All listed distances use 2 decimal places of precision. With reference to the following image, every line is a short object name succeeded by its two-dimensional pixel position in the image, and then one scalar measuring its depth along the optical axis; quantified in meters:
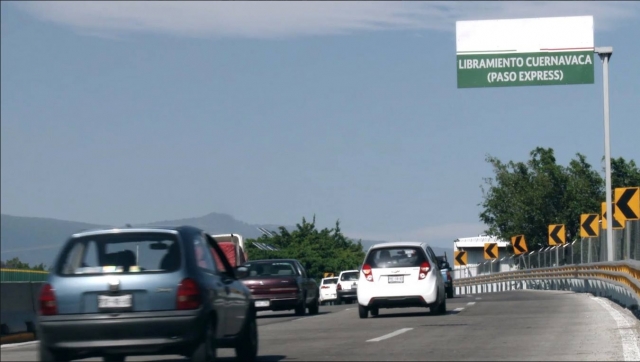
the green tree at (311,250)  96.81
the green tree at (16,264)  109.74
